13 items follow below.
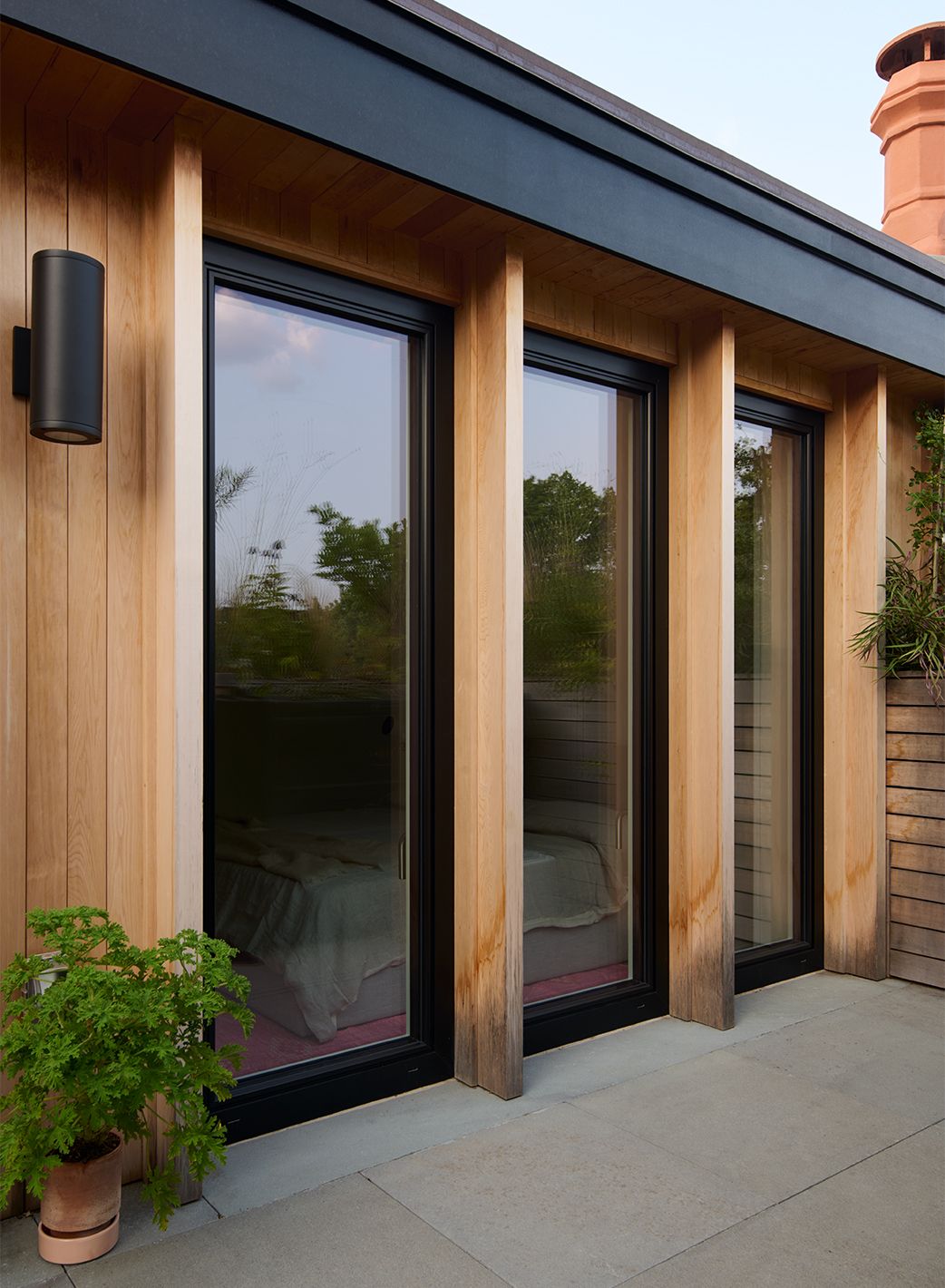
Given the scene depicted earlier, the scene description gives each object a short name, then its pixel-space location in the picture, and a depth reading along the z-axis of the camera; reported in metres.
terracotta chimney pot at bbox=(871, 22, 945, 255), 5.01
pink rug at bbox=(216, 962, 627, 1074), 2.63
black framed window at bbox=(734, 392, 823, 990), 4.02
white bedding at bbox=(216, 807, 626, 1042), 2.64
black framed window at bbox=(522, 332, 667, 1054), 3.34
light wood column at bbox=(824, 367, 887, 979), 4.07
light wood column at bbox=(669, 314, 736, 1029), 3.47
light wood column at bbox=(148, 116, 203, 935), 2.25
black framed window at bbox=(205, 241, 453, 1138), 2.63
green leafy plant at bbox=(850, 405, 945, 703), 3.93
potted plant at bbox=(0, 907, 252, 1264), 1.89
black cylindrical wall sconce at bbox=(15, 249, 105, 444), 2.06
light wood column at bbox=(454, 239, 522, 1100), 2.86
